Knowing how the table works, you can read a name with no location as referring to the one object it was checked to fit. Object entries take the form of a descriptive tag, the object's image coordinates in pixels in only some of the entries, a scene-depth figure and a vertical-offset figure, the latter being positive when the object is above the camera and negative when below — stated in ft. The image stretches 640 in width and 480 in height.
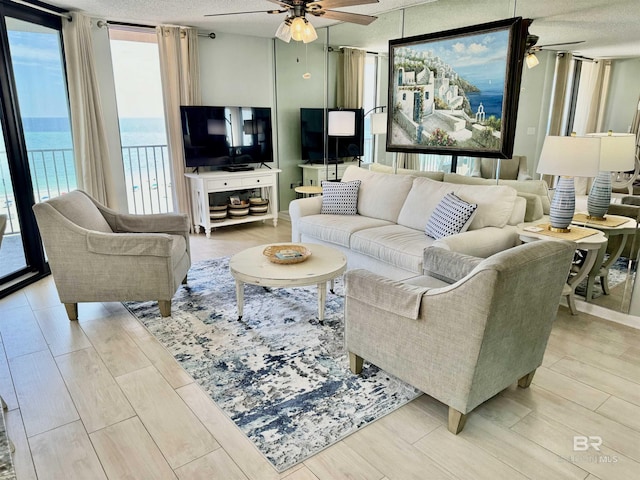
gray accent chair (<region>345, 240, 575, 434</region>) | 5.58 -2.75
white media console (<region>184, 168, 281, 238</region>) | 17.44 -2.16
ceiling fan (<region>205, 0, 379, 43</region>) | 9.41 +2.77
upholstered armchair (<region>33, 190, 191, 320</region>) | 9.48 -2.78
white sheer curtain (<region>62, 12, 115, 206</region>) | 14.33 +0.91
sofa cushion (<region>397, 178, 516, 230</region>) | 10.91 -1.76
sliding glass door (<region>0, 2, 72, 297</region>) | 12.09 +0.17
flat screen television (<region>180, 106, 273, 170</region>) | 17.33 -0.03
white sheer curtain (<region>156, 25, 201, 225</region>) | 16.69 +2.19
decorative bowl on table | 9.78 -2.79
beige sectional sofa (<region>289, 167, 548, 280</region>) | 10.34 -2.41
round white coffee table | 9.00 -2.93
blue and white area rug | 6.57 -4.36
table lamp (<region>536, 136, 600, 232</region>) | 9.13 -0.66
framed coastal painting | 11.64 +1.34
